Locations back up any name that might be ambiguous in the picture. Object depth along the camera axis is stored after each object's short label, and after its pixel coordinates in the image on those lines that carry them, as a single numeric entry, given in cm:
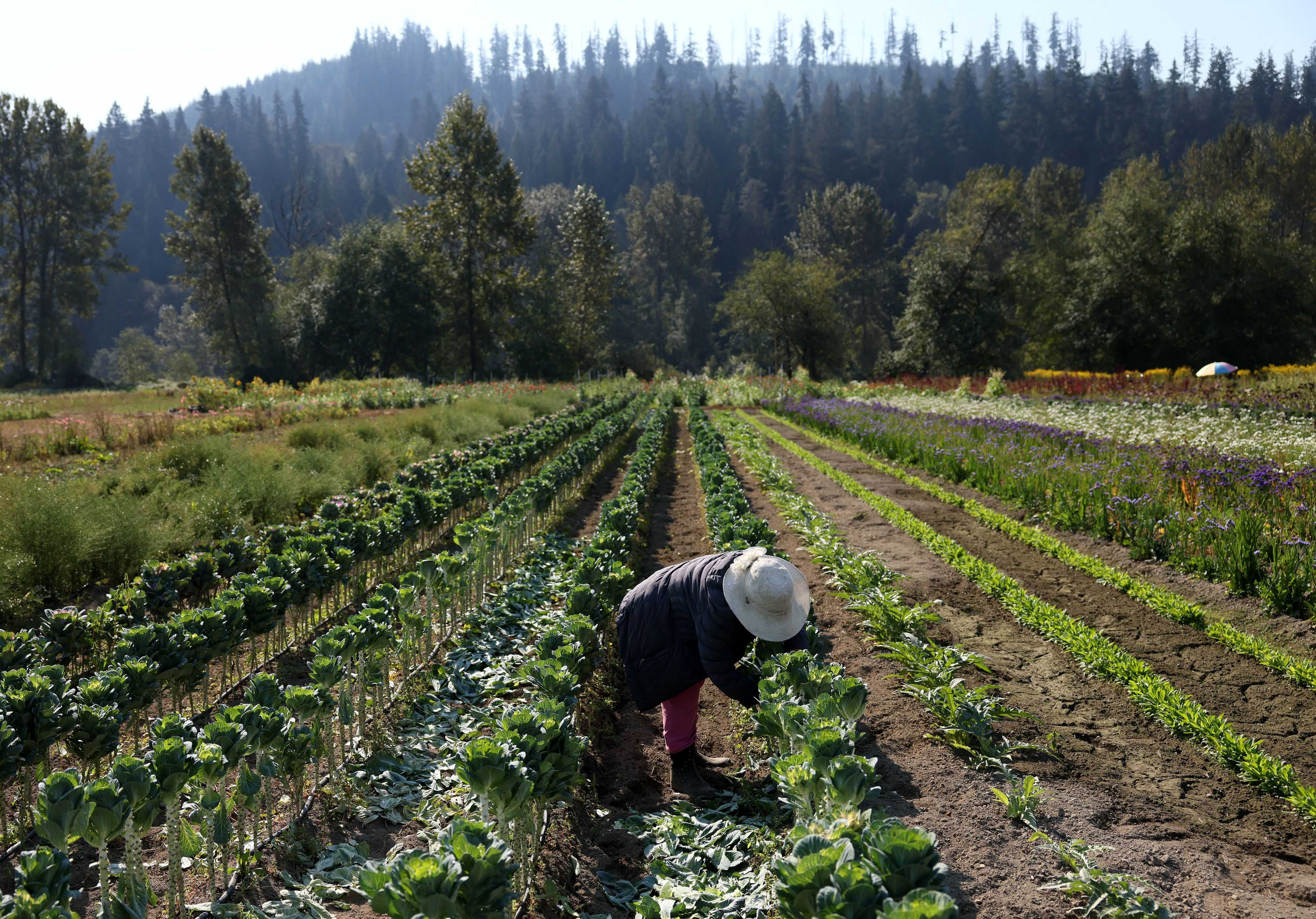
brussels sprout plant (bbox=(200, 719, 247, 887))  315
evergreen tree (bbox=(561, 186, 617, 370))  5241
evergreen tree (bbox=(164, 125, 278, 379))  4309
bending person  391
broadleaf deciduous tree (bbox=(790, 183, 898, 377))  6631
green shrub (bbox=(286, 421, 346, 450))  1424
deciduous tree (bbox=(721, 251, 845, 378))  4553
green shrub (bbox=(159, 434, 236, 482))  1091
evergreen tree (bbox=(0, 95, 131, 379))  4294
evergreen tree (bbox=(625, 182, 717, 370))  8144
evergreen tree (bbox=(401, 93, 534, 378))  4125
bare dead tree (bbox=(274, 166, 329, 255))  6316
